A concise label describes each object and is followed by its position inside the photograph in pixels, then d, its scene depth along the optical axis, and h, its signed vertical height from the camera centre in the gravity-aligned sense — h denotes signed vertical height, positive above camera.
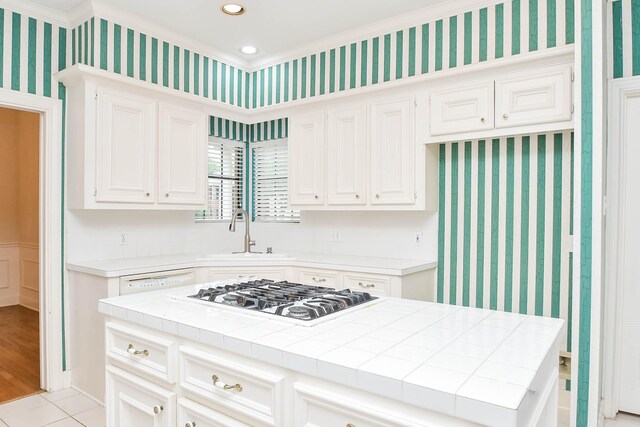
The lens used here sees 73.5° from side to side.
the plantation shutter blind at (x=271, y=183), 4.53 +0.29
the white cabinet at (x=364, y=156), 3.22 +0.43
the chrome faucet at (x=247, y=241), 3.92 -0.30
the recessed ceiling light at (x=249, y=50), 4.04 +1.53
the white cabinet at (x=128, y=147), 3.07 +0.49
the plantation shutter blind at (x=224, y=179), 4.46 +0.32
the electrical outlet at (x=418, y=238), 3.49 -0.24
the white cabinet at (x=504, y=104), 2.63 +0.69
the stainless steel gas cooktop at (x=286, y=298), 1.59 -0.38
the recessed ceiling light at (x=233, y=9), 3.19 +1.52
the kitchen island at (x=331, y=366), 1.01 -0.42
